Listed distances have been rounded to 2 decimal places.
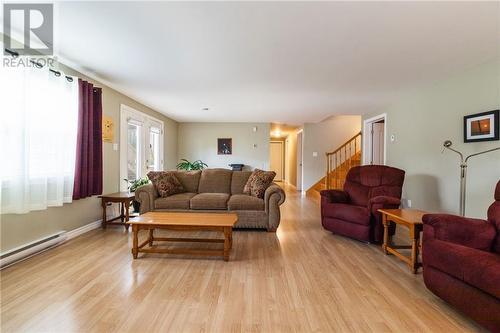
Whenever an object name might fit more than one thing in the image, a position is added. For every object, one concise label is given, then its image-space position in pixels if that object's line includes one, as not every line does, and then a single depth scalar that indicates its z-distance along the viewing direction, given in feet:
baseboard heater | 8.04
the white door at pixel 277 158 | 40.86
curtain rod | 8.00
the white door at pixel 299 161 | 29.22
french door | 15.26
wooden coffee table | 8.65
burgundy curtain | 11.08
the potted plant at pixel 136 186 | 14.51
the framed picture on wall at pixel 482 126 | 9.04
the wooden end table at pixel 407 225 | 7.97
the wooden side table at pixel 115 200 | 12.39
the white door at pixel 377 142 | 19.60
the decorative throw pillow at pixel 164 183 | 13.39
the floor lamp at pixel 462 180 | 9.61
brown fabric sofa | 12.48
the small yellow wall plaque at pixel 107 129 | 13.21
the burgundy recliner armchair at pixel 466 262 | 5.02
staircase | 23.54
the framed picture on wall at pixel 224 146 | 26.18
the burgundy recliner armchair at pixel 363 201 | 10.55
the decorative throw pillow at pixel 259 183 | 13.36
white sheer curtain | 7.95
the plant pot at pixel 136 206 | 14.76
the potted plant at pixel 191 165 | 24.98
